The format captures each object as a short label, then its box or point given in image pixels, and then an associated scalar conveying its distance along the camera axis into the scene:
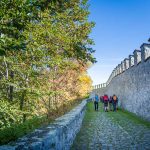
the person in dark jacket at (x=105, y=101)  15.56
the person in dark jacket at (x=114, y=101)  15.43
